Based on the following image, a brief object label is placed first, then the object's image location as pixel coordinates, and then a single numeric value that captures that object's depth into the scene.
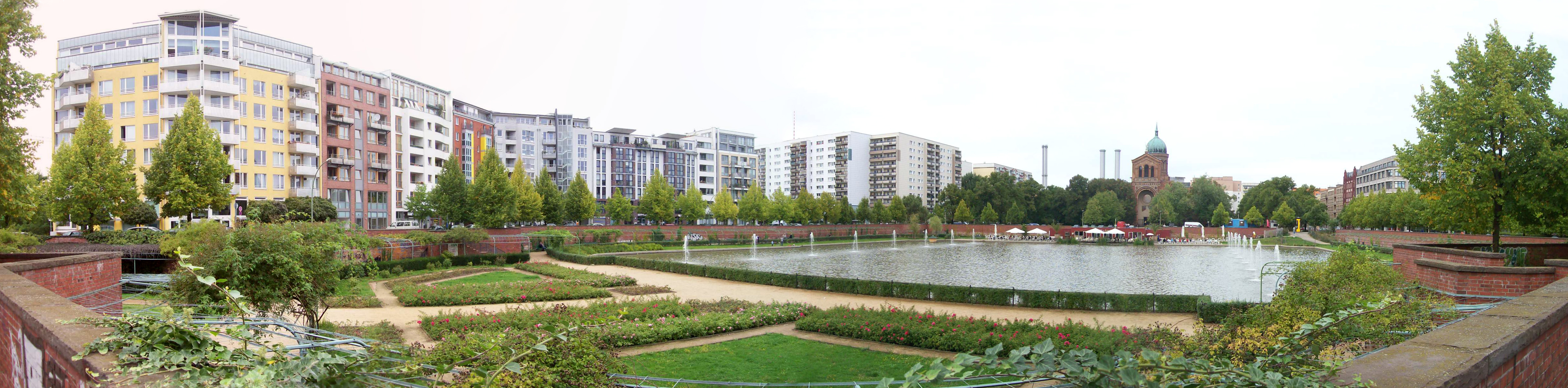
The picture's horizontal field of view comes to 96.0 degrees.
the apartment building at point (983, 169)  158.38
